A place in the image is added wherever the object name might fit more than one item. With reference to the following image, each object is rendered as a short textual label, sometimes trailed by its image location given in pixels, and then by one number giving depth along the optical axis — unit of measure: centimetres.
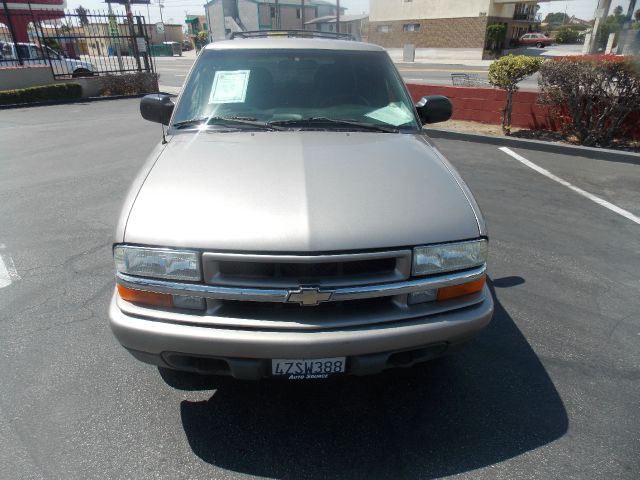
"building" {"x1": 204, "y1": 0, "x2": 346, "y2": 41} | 5469
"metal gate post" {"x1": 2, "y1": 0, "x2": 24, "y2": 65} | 1444
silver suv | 195
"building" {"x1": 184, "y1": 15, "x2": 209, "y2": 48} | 8341
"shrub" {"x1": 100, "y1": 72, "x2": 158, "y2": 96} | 1617
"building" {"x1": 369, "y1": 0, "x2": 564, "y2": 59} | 3796
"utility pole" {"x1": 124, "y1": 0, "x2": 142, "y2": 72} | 1646
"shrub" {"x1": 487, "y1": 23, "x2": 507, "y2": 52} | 3748
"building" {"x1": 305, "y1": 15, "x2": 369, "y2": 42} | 5416
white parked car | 1567
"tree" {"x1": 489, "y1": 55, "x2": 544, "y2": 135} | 851
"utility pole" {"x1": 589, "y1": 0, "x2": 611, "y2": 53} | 3161
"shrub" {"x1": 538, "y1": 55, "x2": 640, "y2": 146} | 736
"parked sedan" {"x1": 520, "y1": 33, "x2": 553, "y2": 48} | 4447
